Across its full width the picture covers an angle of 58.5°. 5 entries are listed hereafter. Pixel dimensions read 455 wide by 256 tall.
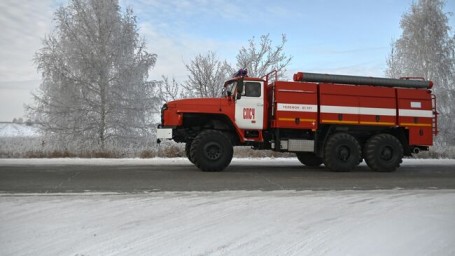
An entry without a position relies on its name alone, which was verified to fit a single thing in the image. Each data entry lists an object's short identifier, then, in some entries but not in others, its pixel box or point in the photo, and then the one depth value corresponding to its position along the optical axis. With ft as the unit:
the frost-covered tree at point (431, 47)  89.77
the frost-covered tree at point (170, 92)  83.50
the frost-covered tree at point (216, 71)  85.30
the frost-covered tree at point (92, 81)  69.97
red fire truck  38.17
